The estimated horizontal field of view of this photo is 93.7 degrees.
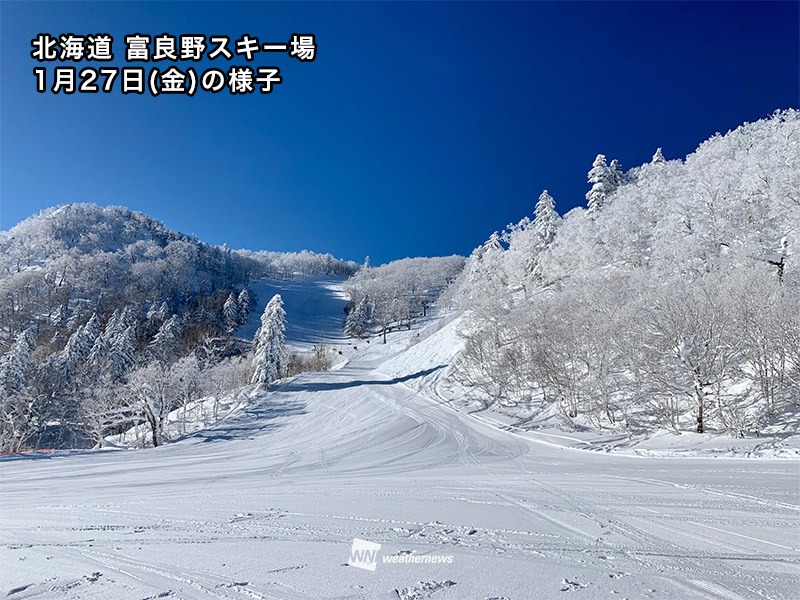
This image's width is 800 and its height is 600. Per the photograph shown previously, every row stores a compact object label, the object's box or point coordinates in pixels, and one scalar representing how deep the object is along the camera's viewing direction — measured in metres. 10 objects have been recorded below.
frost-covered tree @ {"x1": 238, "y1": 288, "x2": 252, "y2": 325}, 121.24
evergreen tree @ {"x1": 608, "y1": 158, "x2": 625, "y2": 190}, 61.94
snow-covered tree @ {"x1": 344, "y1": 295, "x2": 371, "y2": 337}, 113.69
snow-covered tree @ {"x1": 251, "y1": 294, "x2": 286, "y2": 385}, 43.16
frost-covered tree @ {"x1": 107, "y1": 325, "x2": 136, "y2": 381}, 56.56
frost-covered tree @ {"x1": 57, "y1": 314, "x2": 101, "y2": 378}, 58.00
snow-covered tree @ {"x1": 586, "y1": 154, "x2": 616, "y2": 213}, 59.34
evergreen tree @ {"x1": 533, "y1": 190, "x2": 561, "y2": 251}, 62.16
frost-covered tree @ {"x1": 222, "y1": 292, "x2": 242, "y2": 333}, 112.62
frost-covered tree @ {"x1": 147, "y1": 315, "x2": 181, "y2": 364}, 70.62
